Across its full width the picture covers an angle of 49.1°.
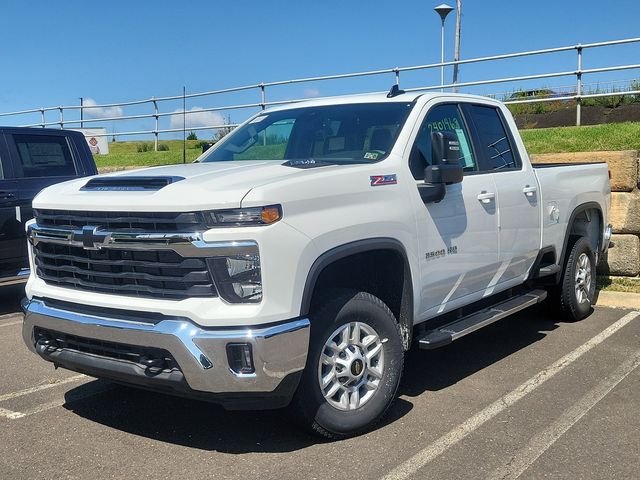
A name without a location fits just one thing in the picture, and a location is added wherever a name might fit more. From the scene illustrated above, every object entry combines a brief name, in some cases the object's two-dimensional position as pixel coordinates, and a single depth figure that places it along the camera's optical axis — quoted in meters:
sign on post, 22.02
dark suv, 7.47
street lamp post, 21.08
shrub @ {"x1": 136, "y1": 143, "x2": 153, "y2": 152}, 21.15
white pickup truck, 3.49
